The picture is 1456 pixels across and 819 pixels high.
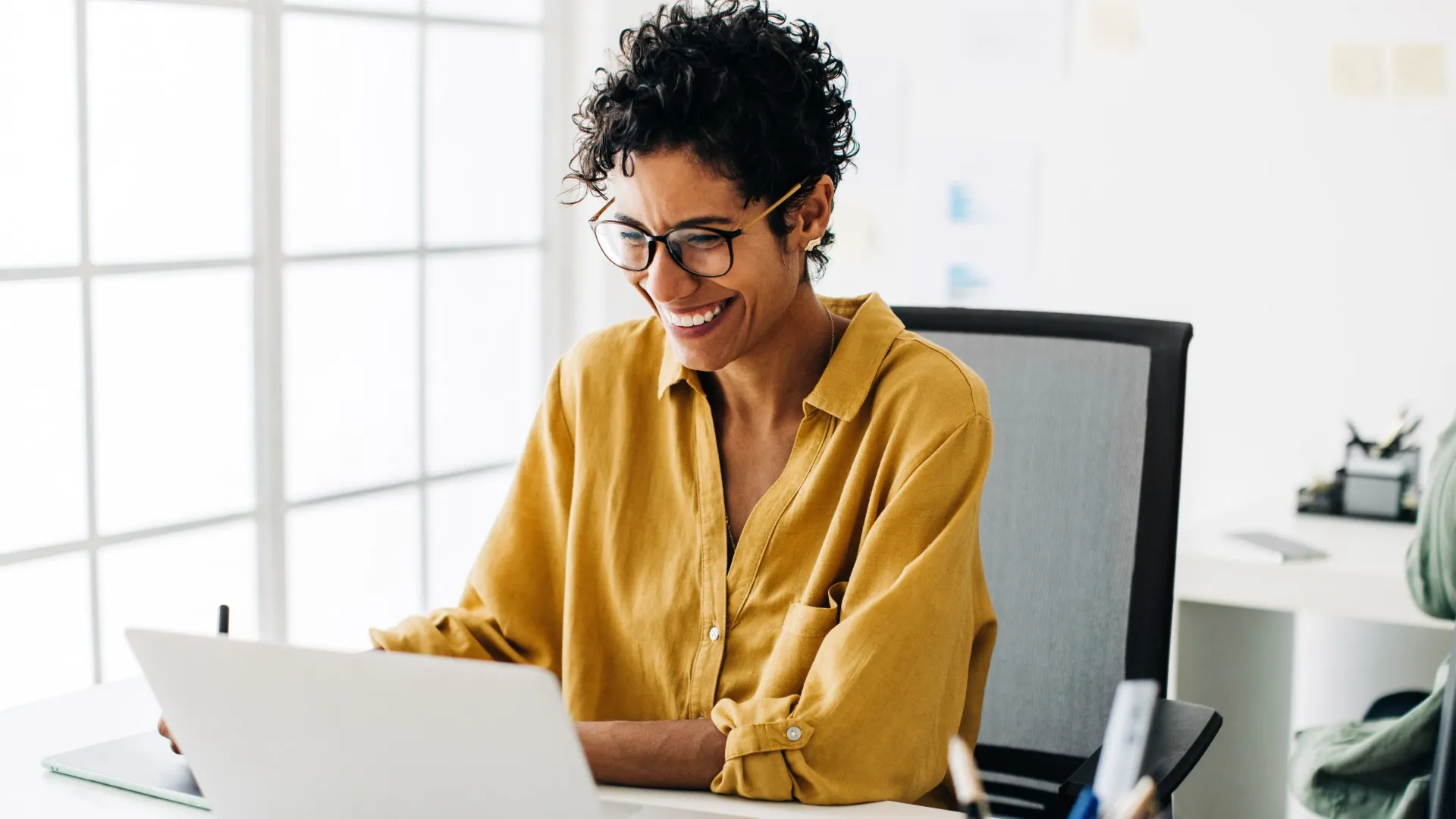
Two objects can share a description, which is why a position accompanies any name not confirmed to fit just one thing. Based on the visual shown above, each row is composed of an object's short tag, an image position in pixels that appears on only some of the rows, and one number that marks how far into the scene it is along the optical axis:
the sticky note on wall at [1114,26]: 2.93
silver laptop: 0.90
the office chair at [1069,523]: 1.59
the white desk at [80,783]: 1.16
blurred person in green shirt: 1.79
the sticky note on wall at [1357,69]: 2.71
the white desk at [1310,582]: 2.18
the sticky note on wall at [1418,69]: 2.67
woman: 1.27
